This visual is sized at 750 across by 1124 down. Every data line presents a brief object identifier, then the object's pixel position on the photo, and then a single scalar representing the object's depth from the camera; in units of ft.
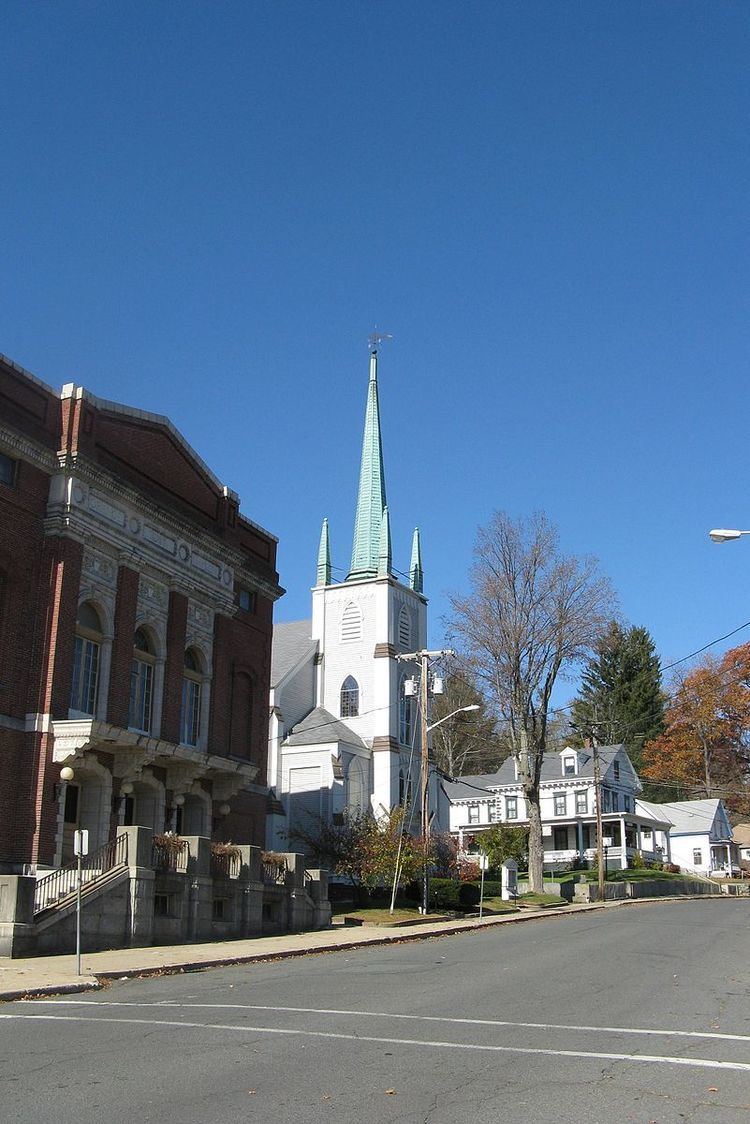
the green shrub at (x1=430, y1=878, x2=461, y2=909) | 139.14
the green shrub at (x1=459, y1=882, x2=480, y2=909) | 140.97
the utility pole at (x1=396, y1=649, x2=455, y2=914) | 121.89
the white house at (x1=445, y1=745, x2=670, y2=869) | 245.86
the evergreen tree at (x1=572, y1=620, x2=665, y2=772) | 319.27
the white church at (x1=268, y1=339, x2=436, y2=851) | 181.68
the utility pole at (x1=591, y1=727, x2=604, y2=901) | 173.06
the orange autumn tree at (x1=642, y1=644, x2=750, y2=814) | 297.53
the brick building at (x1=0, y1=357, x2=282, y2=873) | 90.33
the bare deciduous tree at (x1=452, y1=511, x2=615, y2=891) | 158.51
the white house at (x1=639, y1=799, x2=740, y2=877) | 278.26
